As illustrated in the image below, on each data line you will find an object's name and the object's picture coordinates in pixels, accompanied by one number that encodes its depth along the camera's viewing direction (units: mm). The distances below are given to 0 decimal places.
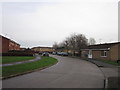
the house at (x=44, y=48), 80520
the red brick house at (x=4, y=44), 26701
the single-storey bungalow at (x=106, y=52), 18847
